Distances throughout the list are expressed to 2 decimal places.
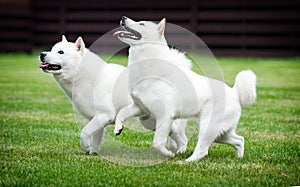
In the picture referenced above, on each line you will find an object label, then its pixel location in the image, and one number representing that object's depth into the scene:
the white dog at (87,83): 8.39
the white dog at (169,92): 7.72
